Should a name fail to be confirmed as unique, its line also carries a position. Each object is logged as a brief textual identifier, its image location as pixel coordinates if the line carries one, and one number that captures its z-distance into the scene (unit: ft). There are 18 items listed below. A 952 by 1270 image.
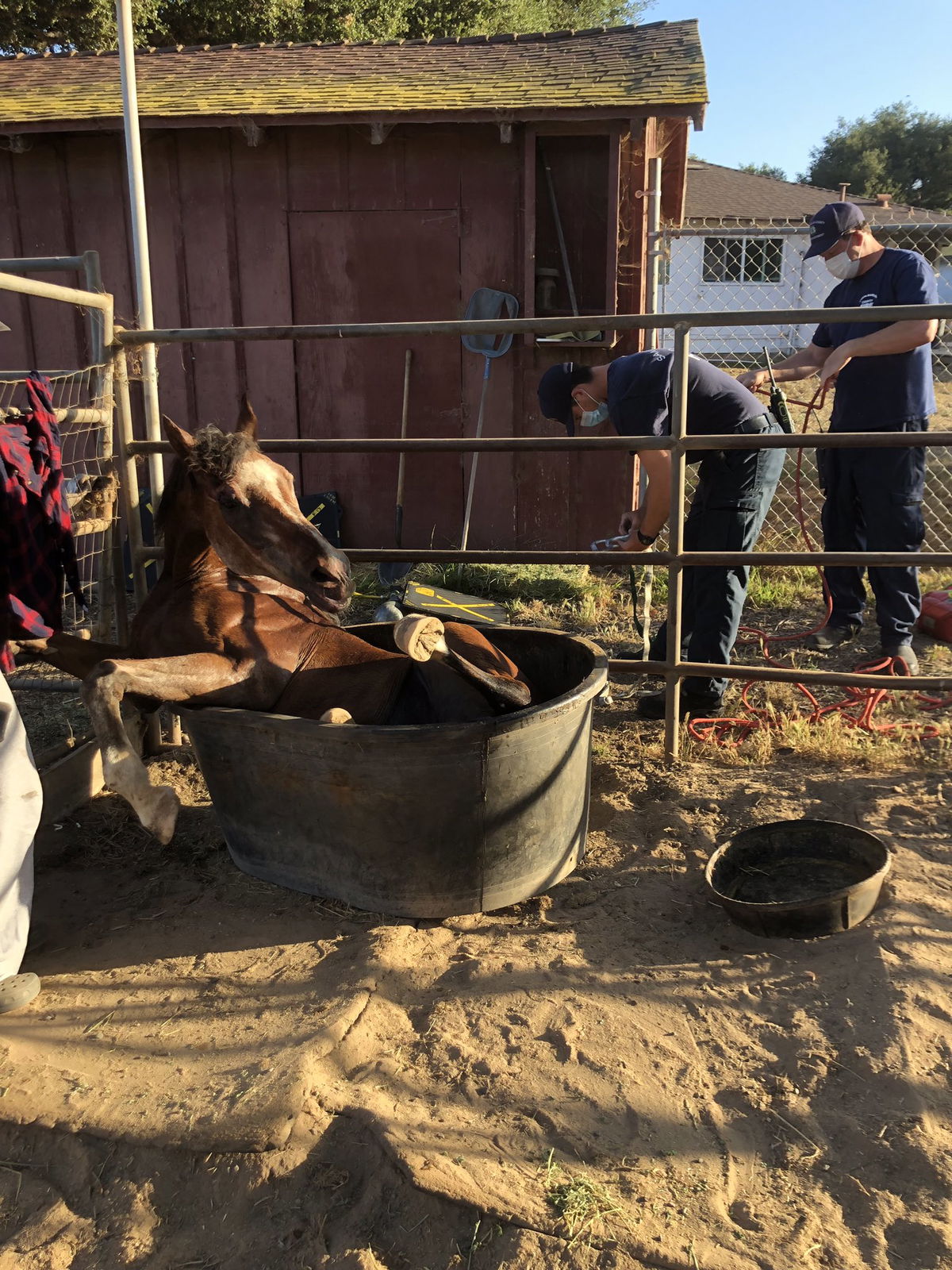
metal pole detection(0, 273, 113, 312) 10.73
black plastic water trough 9.38
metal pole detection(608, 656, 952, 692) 13.03
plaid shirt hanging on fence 9.80
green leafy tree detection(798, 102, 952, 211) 149.18
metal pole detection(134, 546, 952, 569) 12.81
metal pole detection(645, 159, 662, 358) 25.76
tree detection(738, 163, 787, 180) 198.29
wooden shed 26.32
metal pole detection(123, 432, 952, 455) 12.30
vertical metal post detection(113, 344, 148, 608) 13.57
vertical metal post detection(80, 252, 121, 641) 13.29
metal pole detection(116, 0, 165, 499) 22.36
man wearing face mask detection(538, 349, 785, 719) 14.19
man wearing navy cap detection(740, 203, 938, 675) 16.81
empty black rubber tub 10.34
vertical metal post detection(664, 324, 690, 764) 12.70
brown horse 10.66
